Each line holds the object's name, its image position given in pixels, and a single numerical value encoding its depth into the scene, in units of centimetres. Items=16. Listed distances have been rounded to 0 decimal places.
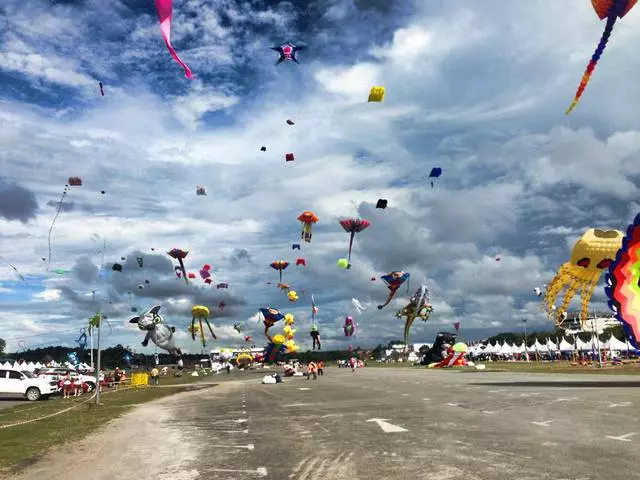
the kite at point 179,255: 6256
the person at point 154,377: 5426
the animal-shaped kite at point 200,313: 8112
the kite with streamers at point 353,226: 5312
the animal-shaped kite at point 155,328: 7882
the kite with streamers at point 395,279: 7206
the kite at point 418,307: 8000
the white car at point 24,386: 3612
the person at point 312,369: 5378
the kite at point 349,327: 10575
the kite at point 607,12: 1549
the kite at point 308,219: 5425
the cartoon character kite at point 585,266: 3909
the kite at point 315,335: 9909
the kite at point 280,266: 7562
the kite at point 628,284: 2464
